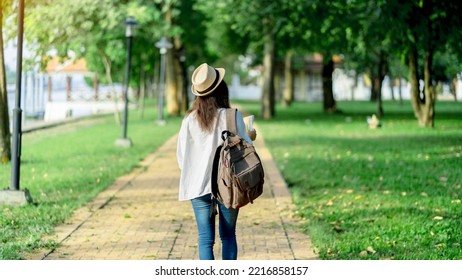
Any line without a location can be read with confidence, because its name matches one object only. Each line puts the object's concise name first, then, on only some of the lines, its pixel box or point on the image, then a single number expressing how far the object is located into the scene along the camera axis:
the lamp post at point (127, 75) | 20.73
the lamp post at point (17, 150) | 10.73
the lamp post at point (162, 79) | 29.63
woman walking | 6.36
